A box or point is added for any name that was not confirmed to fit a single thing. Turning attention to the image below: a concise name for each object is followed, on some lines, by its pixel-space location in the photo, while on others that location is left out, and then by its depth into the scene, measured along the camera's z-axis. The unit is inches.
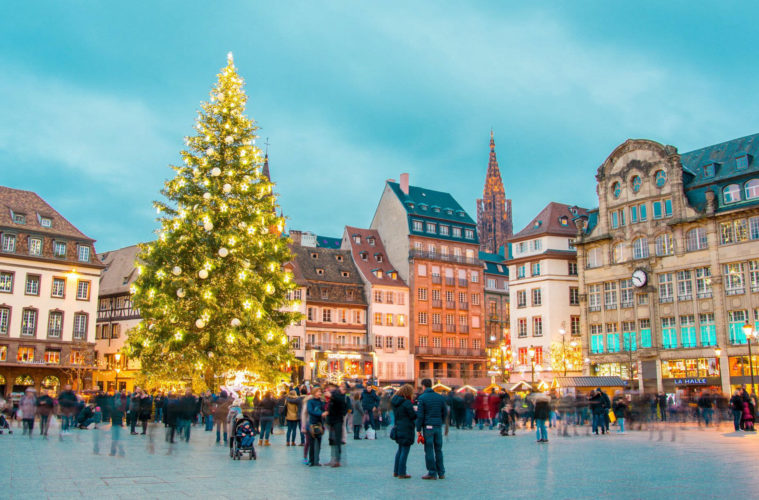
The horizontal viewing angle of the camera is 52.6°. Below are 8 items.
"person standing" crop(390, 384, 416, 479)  503.8
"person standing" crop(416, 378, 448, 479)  498.9
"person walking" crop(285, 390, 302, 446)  803.4
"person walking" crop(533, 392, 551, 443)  859.4
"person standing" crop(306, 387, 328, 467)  592.7
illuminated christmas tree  1151.0
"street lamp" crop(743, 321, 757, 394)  1336.1
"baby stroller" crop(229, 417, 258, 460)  655.8
